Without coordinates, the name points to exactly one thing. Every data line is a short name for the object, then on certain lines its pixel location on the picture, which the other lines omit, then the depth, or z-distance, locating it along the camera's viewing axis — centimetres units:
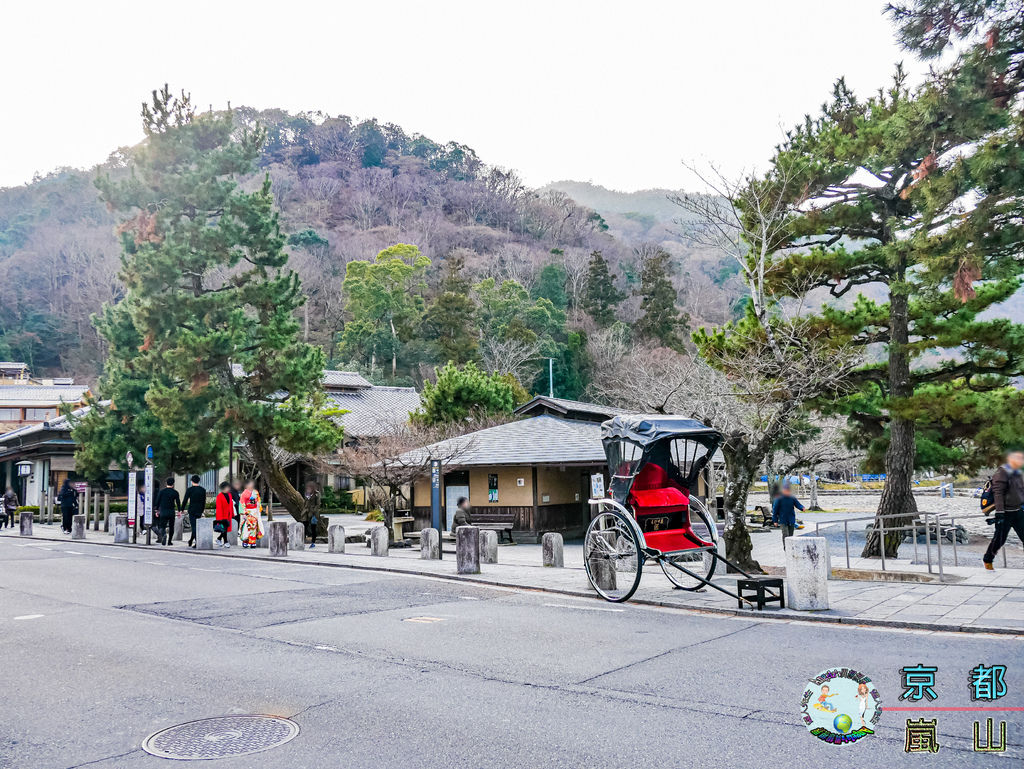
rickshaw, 1084
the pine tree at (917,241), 1148
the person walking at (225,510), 2216
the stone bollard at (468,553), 1492
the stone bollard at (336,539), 1970
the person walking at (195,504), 2152
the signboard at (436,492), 1894
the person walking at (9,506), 3419
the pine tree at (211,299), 2236
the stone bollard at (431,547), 1806
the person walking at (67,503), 2809
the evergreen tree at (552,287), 6769
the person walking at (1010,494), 1190
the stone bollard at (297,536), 2106
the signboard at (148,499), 2314
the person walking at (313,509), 2350
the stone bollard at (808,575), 1004
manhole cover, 496
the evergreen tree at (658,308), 5625
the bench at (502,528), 2450
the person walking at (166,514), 2284
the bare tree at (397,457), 2469
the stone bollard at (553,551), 1628
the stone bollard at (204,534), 2128
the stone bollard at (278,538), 1912
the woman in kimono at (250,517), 2138
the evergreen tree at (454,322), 5597
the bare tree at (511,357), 5294
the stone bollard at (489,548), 1731
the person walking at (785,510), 1930
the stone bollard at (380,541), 1867
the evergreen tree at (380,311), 5812
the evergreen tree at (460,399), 3512
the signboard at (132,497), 2333
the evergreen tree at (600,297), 6328
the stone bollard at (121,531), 2405
